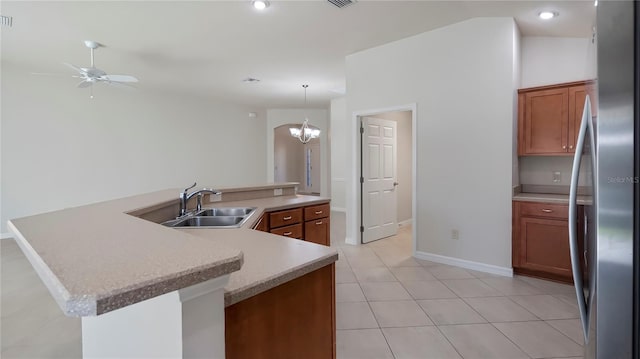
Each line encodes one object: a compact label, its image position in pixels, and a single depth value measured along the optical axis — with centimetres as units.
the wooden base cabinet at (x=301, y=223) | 293
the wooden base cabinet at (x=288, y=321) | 98
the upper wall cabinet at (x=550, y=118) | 329
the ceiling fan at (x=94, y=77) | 379
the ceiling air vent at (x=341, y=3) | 307
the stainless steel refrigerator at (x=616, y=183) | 79
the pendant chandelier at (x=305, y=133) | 701
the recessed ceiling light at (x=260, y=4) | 308
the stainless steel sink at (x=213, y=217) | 245
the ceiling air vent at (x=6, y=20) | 336
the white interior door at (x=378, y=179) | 476
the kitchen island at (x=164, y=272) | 60
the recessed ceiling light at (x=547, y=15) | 318
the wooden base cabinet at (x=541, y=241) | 306
